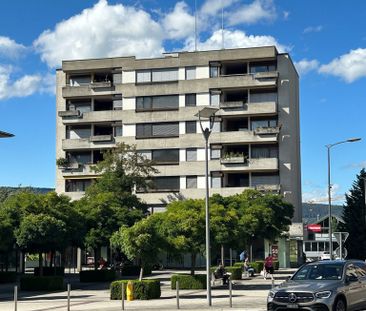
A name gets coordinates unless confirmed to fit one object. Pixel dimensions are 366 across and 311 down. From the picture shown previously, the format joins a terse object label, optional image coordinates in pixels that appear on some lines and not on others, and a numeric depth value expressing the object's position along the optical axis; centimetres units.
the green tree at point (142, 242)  2748
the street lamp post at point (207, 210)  2358
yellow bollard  2738
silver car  1617
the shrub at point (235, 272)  4212
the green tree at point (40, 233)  3509
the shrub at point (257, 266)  5000
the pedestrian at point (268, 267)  4184
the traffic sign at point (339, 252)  3634
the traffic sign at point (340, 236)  3416
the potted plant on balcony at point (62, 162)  7131
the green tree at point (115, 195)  4331
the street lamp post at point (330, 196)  4318
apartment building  6756
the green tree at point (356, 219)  7114
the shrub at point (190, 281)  3222
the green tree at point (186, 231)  3039
